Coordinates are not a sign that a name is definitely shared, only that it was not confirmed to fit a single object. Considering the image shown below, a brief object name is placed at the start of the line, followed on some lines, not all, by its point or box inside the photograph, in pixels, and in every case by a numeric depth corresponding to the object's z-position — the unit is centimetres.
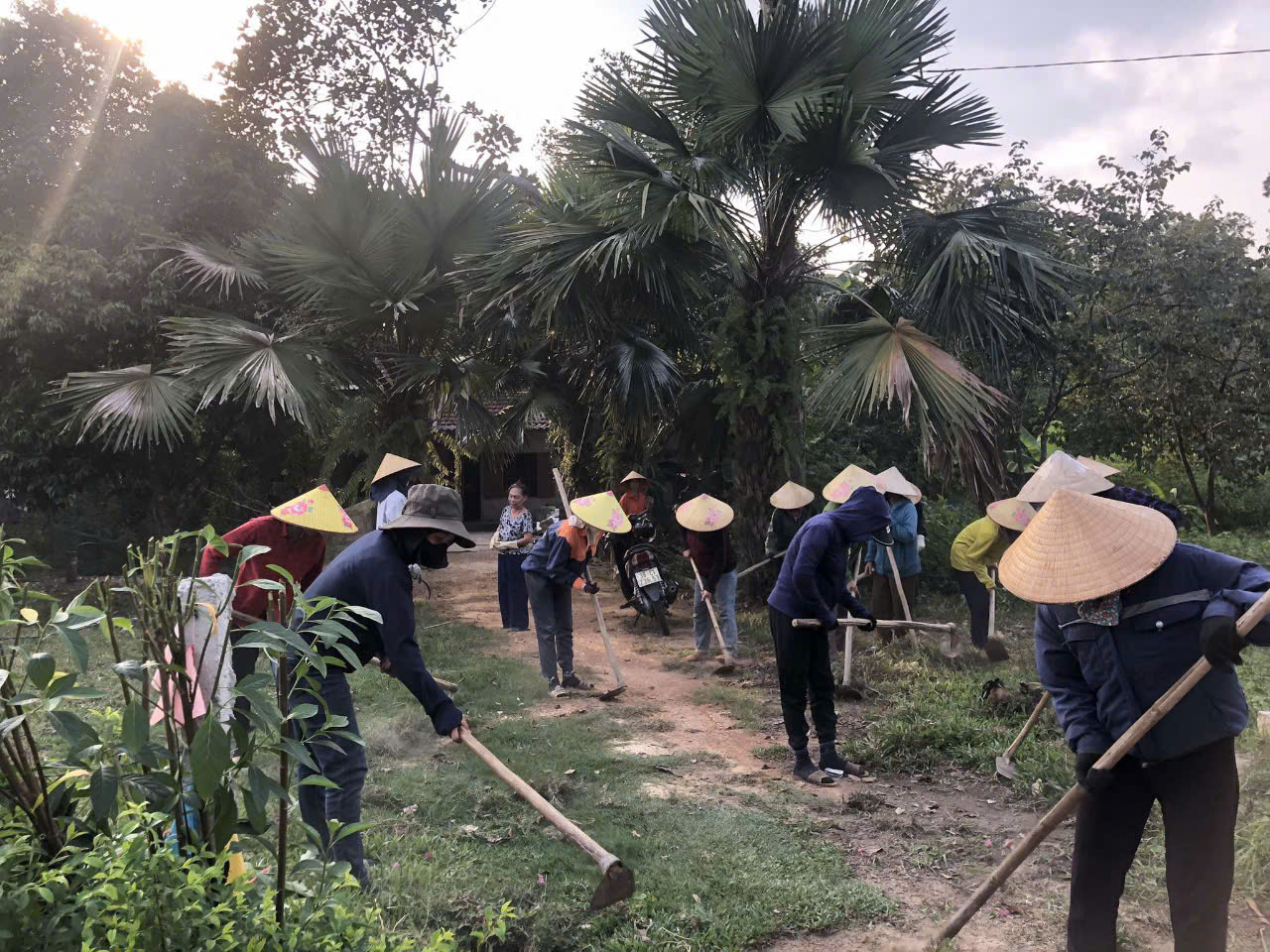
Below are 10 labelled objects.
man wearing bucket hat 356
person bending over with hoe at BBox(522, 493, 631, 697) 725
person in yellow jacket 691
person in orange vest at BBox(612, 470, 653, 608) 971
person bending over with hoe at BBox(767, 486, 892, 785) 530
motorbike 988
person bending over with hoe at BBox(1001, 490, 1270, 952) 261
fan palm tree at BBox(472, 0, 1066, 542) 795
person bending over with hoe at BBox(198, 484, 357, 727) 462
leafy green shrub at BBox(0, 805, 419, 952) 169
